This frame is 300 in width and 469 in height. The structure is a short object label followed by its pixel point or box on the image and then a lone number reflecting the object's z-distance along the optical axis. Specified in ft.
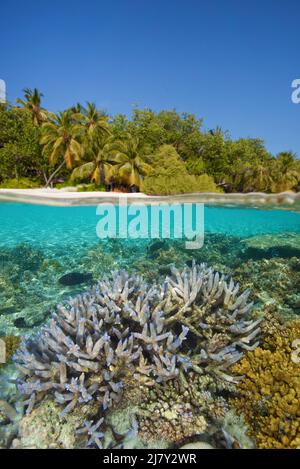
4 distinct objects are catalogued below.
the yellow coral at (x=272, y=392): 10.25
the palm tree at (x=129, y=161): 91.15
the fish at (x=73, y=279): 30.89
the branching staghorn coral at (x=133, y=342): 11.83
